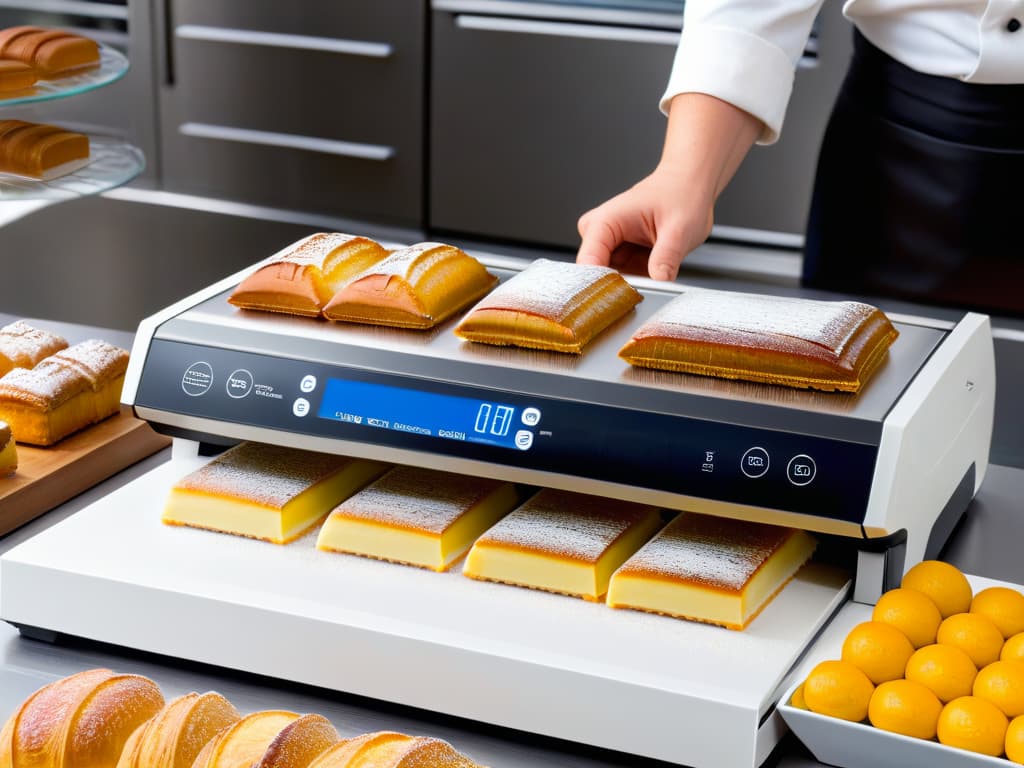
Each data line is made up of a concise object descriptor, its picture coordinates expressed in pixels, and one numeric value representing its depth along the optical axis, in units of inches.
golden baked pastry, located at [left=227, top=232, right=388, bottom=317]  39.4
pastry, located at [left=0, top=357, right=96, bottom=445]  45.4
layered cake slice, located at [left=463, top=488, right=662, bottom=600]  34.1
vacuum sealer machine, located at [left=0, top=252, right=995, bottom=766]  31.2
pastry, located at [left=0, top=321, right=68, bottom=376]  51.6
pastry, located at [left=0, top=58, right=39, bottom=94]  60.6
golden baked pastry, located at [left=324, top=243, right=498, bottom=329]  38.2
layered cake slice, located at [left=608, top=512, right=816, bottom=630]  32.8
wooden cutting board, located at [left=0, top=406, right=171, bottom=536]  42.6
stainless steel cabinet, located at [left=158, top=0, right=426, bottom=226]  130.0
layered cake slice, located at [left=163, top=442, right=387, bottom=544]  36.9
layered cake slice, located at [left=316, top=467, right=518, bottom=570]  35.6
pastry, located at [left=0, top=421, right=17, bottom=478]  42.8
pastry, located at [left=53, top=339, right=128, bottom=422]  48.2
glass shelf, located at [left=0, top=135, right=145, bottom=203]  53.6
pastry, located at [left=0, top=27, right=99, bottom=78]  63.7
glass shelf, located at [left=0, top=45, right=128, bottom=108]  55.6
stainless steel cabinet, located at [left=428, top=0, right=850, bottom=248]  118.8
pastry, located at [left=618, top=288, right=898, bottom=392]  34.3
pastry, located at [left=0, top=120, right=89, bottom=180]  55.8
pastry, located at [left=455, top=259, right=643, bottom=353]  36.5
